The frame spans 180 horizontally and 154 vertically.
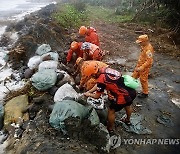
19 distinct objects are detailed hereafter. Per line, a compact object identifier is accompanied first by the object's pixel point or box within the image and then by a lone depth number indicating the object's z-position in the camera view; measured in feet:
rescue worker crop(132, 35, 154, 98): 8.94
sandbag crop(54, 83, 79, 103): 8.07
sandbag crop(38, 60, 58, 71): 10.02
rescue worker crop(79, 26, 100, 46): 11.44
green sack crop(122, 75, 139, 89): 6.80
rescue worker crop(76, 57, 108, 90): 7.89
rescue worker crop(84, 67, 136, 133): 6.71
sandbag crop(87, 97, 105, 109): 7.72
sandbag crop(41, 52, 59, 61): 10.92
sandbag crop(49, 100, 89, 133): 6.48
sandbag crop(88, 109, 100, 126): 6.80
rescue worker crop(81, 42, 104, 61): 9.86
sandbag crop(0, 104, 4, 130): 8.58
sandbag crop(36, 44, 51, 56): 11.72
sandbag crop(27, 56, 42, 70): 10.96
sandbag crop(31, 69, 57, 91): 8.86
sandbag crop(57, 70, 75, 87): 9.06
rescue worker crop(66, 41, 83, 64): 10.63
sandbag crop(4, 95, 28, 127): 8.43
